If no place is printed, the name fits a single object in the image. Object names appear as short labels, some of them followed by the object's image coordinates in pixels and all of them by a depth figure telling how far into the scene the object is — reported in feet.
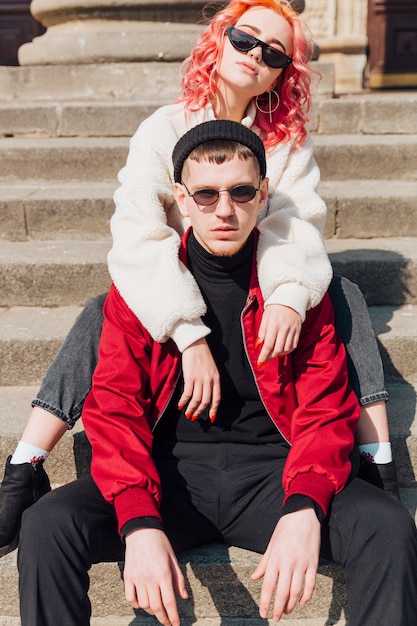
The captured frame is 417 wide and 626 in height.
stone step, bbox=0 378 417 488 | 8.24
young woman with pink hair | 6.86
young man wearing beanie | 5.83
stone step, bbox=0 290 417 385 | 9.39
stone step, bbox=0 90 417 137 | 14.29
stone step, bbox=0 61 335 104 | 15.58
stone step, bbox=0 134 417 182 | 13.12
